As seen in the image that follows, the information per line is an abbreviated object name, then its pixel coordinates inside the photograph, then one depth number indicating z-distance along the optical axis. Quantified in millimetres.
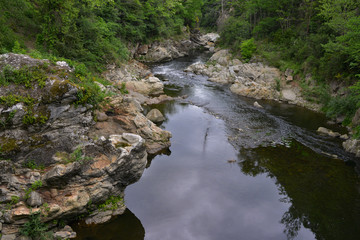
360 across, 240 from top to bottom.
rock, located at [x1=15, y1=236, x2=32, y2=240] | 7890
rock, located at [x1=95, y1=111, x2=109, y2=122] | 12583
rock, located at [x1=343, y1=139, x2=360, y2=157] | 15480
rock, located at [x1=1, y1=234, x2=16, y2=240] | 7650
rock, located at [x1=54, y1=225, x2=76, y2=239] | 8617
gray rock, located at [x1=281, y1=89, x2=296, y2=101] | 25334
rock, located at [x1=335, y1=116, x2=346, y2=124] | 20016
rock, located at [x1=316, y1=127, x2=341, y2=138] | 17877
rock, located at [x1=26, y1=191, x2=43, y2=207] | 8352
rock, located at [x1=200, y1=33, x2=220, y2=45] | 58688
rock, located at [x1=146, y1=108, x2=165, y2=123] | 19122
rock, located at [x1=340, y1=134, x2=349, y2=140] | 17412
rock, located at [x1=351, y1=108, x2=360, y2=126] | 18066
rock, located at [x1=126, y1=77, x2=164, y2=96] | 24484
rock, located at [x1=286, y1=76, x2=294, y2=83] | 27130
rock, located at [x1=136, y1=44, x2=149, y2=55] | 38000
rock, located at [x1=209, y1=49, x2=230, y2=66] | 36281
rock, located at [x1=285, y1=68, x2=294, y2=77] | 27734
